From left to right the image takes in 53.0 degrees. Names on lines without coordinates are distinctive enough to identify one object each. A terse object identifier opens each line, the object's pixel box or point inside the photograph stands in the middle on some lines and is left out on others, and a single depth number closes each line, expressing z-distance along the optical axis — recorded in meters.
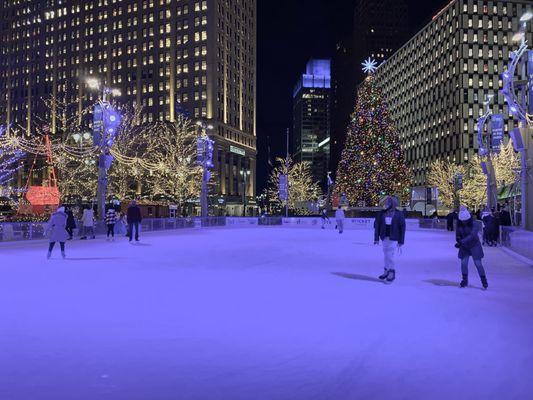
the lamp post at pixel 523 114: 18.64
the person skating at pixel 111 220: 24.23
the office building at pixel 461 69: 96.62
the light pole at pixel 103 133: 25.42
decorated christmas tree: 45.72
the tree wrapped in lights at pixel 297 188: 85.76
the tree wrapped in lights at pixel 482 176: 57.88
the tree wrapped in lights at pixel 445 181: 78.31
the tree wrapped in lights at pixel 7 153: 29.90
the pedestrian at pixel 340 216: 31.30
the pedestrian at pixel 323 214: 39.77
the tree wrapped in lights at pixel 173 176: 50.81
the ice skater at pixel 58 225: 14.69
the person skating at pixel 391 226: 10.19
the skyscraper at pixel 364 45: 169.25
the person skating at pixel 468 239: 9.51
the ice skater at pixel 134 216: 22.03
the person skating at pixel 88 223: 24.89
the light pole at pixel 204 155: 36.94
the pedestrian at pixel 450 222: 32.12
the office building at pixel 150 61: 110.94
